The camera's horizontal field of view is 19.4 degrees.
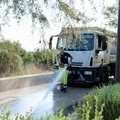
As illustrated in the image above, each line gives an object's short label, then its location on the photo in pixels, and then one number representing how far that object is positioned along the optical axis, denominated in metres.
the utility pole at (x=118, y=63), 10.30
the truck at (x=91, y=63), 14.45
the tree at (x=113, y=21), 14.23
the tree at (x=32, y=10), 3.33
